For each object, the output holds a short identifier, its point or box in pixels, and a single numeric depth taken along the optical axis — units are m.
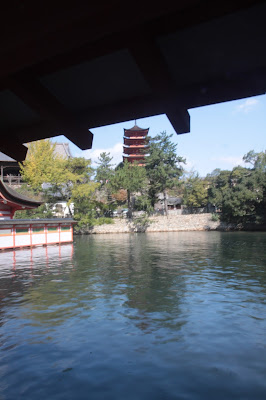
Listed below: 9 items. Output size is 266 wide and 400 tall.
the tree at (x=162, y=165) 44.72
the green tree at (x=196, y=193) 46.50
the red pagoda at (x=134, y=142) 59.81
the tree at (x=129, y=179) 42.94
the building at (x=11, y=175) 35.72
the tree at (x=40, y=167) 33.81
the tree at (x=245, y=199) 36.94
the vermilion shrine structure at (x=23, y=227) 20.31
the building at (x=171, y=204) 53.41
